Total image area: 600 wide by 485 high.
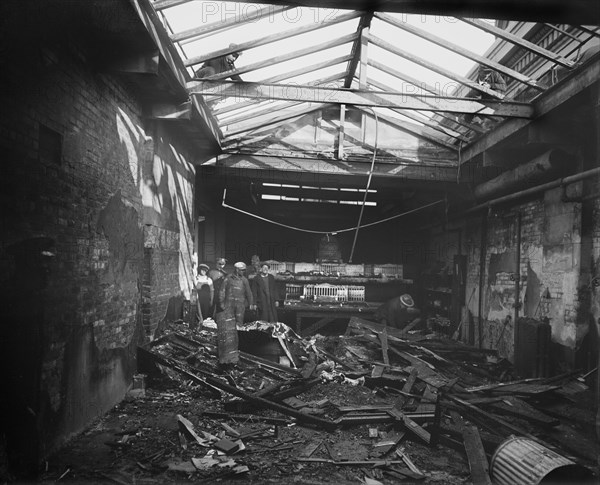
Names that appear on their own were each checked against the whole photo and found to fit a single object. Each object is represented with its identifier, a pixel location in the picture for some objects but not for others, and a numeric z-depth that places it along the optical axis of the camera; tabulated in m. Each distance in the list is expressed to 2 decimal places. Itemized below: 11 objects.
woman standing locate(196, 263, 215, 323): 10.62
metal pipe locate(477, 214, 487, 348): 9.65
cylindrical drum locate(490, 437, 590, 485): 3.23
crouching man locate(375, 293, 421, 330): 11.53
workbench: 11.62
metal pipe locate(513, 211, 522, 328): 8.05
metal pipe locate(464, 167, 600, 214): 6.06
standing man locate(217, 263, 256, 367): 7.07
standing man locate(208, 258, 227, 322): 11.48
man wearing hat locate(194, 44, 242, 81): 6.44
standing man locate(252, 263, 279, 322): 10.66
